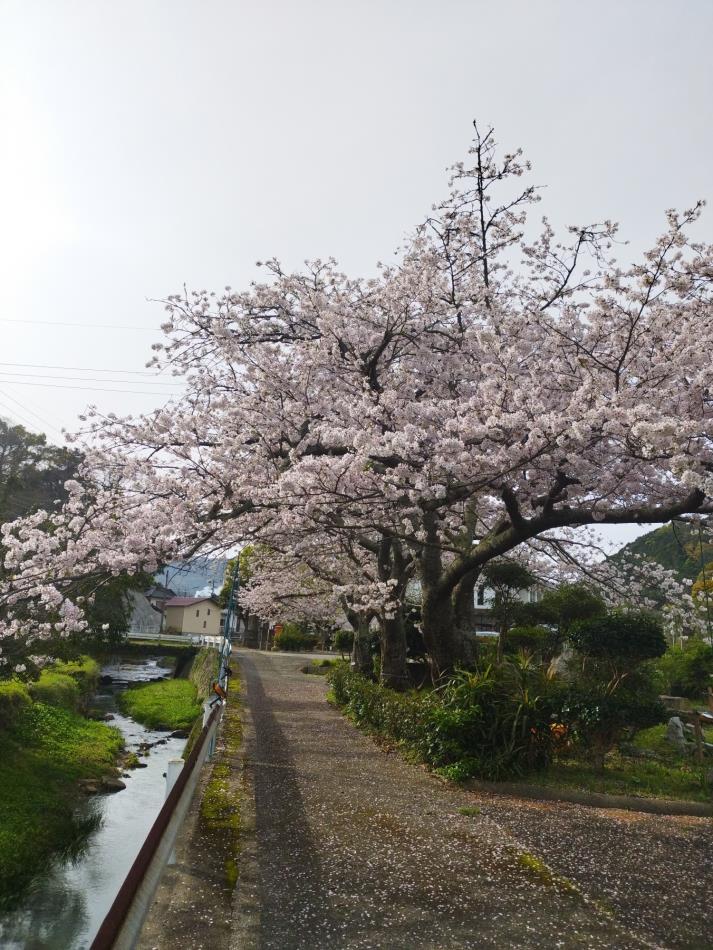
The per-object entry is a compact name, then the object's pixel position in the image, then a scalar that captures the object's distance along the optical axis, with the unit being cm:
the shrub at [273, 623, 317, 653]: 3966
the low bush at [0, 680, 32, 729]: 1441
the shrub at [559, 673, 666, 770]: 805
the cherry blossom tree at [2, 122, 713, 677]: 698
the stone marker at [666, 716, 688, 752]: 949
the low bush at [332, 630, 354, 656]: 2803
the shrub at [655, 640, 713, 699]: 1566
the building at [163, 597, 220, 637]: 5928
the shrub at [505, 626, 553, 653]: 1456
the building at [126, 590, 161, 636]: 5675
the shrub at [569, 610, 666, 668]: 924
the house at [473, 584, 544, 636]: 2360
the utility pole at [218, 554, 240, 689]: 1415
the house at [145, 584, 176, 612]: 5941
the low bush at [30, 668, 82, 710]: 1783
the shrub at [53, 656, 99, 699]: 2195
